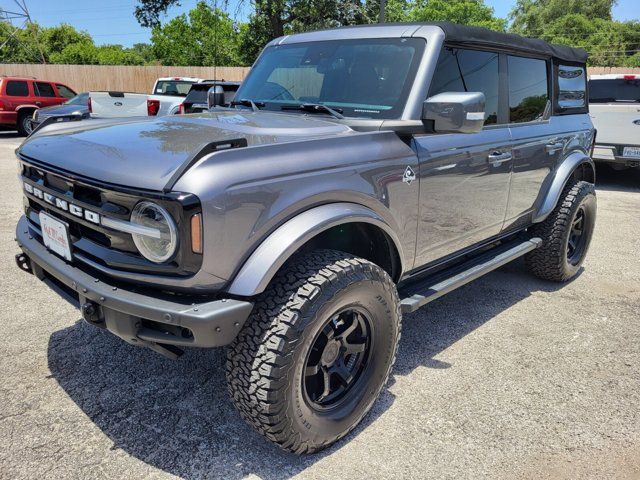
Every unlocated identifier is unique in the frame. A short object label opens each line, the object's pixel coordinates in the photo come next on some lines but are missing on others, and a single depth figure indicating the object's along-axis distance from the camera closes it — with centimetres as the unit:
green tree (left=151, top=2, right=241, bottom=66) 4766
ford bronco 210
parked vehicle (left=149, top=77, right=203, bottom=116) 1349
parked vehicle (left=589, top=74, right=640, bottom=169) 909
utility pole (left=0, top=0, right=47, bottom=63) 3098
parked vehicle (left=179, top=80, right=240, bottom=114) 1088
